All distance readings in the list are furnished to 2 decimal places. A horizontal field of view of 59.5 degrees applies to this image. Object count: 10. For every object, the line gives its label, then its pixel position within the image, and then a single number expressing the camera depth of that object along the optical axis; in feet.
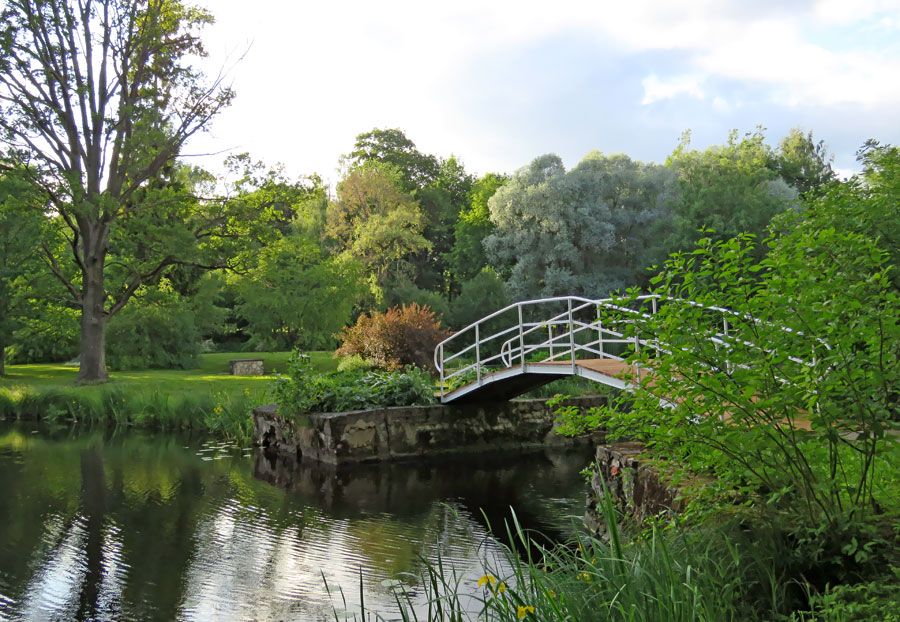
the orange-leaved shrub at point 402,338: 63.82
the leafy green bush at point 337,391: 46.01
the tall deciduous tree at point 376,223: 115.44
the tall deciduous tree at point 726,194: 107.14
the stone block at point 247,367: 87.20
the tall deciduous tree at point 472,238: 137.18
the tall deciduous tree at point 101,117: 74.84
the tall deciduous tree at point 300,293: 92.07
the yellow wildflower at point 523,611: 10.51
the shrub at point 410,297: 101.50
